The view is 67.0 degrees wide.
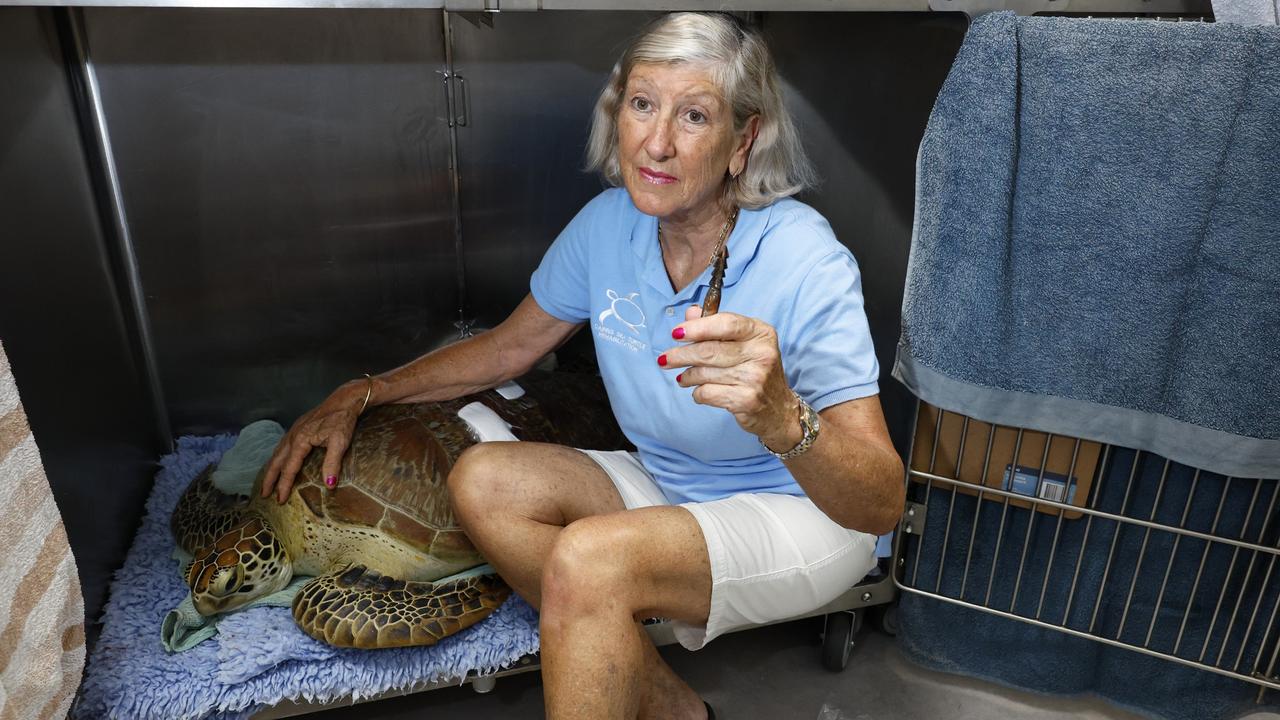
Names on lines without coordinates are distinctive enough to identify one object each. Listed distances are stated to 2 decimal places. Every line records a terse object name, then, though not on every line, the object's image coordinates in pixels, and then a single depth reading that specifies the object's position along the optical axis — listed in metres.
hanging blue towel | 1.04
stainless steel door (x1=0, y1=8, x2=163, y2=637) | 1.11
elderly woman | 0.99
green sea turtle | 1.23
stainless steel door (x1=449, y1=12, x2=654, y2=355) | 1.61
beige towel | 0.82
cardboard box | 1.24
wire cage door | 1.21
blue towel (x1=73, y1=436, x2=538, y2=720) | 1.12
